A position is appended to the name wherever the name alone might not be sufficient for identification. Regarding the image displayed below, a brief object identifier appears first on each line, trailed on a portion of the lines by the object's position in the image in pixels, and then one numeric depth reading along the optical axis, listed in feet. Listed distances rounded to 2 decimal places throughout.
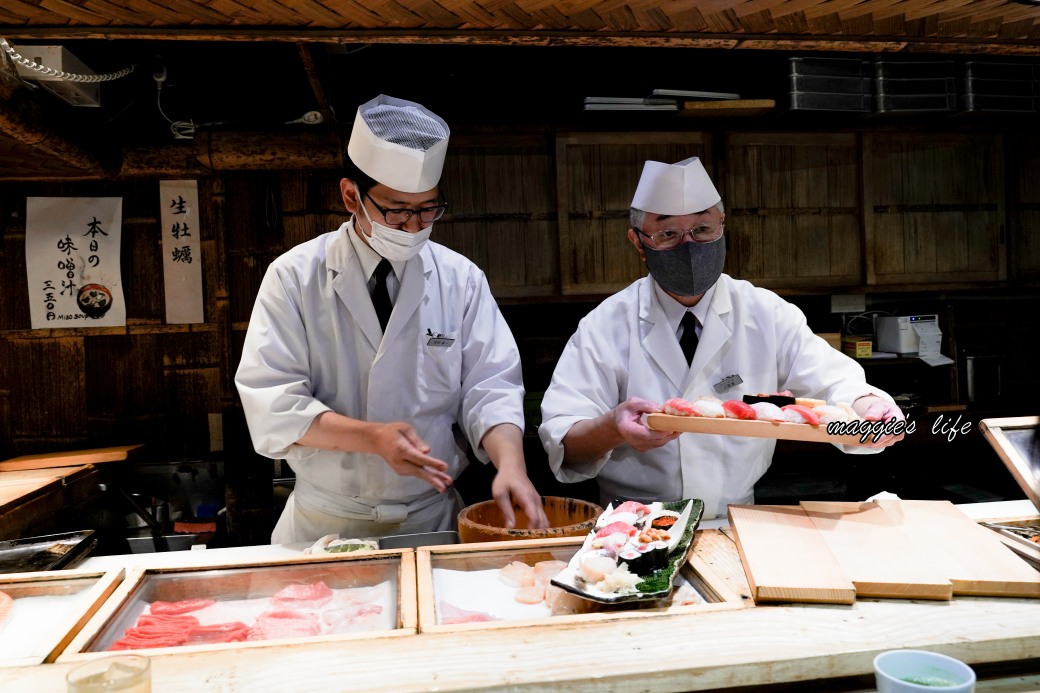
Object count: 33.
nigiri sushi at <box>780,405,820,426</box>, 6.91
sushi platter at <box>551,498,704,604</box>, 5.39
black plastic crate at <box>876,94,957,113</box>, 15.92
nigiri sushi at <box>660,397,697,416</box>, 7.37
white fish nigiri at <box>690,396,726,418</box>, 7.32
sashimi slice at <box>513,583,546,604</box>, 5.64
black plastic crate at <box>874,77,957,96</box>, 15.93
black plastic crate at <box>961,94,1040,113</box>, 16.17
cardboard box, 17.22
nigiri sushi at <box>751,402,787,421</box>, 7.09
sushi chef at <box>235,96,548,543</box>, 8.04
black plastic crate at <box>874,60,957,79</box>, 15.89
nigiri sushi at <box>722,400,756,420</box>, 7.25
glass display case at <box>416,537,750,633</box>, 5.26
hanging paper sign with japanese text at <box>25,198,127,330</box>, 16.19
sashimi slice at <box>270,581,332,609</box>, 5.62
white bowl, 3.86
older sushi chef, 8.84
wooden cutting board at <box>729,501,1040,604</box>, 5.35
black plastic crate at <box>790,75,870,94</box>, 15.56
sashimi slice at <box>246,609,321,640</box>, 5.15
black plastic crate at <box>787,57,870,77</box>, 15.60
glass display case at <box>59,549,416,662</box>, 5.09
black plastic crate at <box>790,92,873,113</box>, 15.53
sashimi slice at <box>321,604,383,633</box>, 5.27
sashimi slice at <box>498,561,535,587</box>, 5.89
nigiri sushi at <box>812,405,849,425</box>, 6.89
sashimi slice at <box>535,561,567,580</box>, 5.94
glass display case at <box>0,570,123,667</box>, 4.92
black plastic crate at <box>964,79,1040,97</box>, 16.20
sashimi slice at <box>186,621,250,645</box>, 5.08
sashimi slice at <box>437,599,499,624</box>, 5.24
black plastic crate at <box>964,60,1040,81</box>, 16.22
